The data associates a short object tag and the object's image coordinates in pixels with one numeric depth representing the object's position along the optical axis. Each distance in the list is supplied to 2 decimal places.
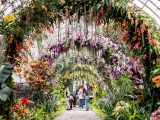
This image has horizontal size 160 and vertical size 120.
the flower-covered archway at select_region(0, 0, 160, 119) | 3.54
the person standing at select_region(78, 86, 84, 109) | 10.60
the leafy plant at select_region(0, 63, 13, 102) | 2.76
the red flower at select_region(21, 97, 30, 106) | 3.78
